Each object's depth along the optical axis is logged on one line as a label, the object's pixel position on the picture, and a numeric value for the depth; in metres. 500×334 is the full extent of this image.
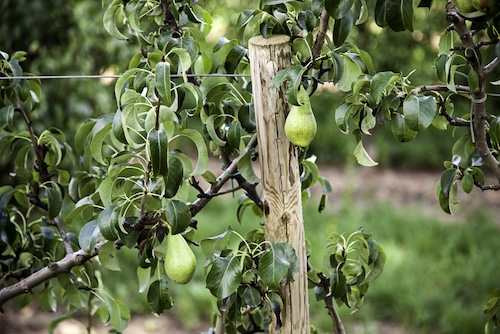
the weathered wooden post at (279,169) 4.26
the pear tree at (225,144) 4.18
